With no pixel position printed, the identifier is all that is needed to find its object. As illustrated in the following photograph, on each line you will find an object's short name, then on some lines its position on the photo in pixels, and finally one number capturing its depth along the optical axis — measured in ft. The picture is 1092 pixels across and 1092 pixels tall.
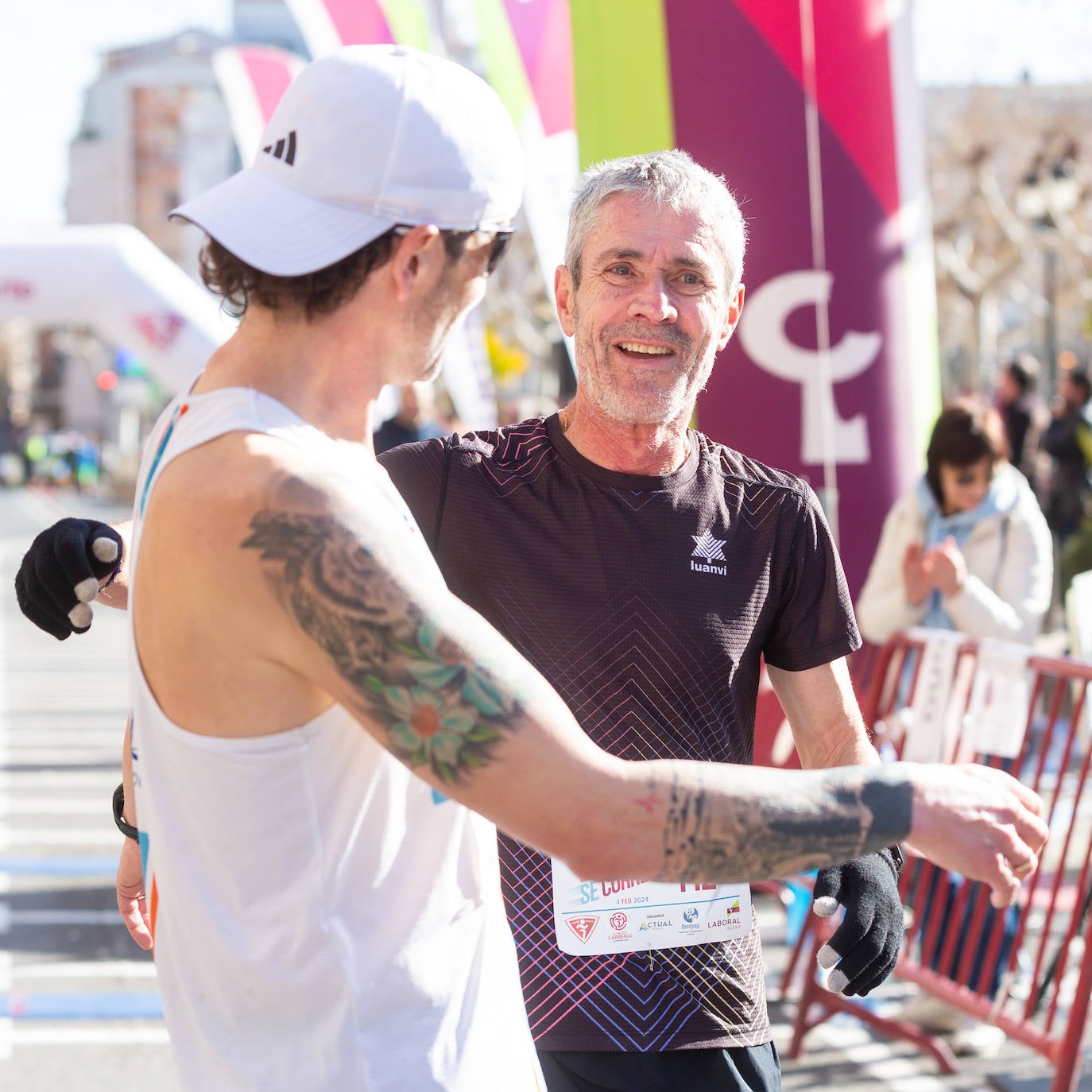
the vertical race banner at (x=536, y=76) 29.99
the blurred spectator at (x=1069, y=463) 34.50
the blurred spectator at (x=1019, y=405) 36.22
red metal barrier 12.74
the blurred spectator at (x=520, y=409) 53.93
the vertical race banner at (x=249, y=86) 39.24
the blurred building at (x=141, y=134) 256.52
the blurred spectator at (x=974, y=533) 16.20
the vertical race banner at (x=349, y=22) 34.22
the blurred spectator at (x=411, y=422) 25.59
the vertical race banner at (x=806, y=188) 16.58
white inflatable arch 42.04
